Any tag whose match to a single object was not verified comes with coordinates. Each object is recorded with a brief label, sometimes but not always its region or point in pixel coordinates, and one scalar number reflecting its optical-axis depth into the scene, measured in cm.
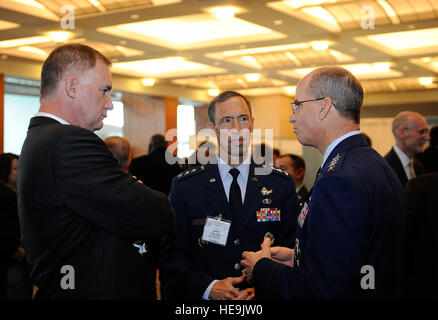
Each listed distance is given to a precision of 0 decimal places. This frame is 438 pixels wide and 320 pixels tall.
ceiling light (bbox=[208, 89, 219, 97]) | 1501
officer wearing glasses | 145
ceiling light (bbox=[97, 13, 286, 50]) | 846
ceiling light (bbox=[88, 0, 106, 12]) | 658
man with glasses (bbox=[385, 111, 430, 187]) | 448
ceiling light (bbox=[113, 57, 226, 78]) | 1177
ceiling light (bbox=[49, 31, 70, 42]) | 780
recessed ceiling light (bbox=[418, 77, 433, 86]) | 1270
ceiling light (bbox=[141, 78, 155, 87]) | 1273
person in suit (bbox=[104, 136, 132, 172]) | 381
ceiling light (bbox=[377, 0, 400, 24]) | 684
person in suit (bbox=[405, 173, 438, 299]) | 338
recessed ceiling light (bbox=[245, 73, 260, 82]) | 1231
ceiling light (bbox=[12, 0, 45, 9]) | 673
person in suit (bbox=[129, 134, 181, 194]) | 613
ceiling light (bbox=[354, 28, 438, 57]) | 929
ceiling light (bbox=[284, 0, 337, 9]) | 674
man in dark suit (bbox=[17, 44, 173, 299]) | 148
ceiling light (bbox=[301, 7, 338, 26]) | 730
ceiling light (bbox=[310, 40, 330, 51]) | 854
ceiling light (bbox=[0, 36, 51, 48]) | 855
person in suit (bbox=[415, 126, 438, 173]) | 566
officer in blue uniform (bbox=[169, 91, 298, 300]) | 231
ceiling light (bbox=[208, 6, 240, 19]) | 674
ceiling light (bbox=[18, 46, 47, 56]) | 971
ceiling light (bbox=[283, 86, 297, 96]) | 1468
